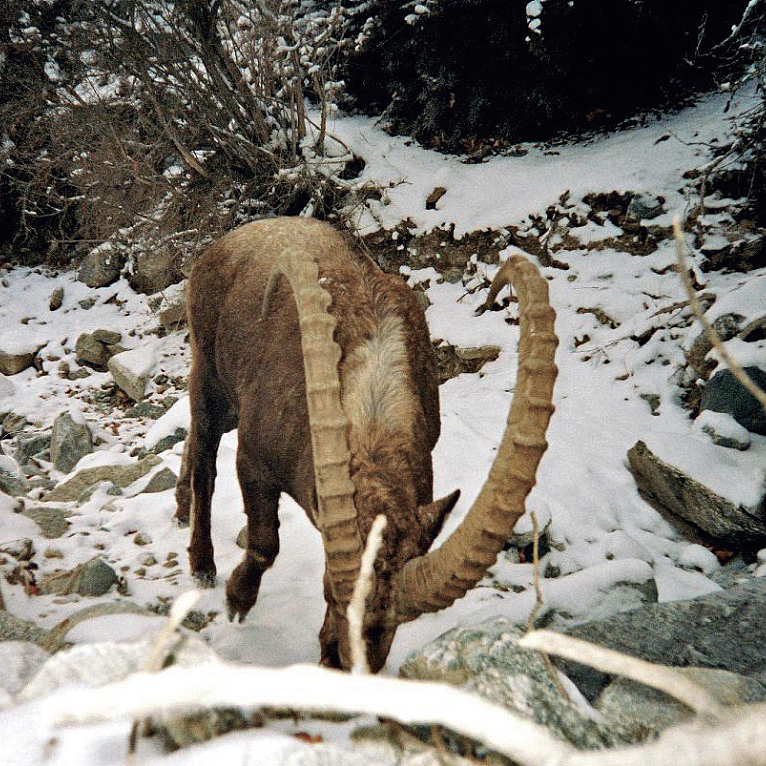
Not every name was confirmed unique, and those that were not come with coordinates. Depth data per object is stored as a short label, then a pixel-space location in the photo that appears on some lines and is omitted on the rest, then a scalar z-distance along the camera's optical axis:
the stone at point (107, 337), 8.61
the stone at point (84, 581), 3.45
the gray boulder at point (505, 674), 1.39
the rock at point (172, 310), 8.61
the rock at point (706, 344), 4.67
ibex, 1.73
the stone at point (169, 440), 5.82
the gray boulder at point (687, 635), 2.13
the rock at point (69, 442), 5.91
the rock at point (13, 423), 6.89
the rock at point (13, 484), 4.85
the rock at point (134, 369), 7.56
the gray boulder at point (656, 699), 1.51
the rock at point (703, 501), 3.57
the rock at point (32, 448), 6.05
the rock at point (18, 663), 1.06
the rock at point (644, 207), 6.81
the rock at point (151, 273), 9.17
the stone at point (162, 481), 4.99
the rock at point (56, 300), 9.53
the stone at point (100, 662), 0.94
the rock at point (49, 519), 4.19
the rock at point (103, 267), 9.71
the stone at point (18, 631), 1.95
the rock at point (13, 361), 8.32
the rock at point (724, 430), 4.12
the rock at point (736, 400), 4.18
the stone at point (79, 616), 1.72
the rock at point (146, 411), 7.10
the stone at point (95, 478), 5.03
